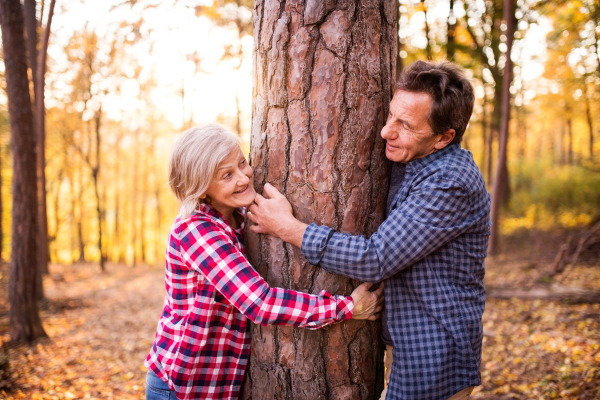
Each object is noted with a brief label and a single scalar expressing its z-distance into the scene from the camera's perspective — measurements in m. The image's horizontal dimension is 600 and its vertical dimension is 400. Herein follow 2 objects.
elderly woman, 1.68
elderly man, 1.66
